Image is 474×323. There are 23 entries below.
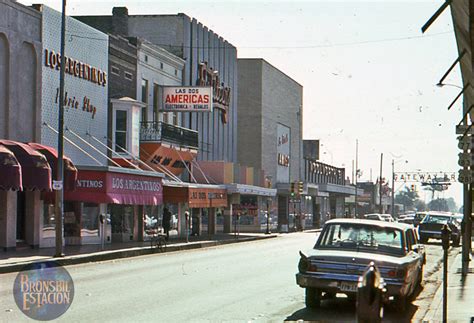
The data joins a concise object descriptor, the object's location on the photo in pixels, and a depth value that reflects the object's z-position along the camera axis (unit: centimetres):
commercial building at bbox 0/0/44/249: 2917
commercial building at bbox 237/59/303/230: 7494
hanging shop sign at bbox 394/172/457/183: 13524
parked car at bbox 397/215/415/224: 7138
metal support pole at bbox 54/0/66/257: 2688
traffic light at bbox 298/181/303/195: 6950
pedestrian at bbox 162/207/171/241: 4153
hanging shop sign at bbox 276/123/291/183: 8112
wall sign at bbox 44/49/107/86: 3278
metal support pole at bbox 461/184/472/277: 2399
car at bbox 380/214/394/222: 6711
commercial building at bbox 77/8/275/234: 4716
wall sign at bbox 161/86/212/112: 4575
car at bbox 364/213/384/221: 6095
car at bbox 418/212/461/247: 4534
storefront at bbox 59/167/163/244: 3384
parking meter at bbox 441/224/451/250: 1317
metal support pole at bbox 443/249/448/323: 1230
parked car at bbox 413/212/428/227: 5799
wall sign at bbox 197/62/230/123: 5344
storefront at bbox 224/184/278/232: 6154
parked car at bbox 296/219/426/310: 1423
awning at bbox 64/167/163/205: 3378
